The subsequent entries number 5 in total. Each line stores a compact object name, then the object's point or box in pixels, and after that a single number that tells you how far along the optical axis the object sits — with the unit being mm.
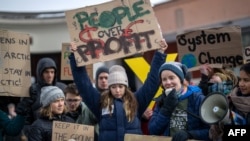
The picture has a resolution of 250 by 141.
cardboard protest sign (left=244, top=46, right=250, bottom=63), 4680
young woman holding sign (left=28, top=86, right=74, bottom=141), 3693
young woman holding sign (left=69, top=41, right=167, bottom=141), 3627
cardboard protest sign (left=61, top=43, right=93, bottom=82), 5324
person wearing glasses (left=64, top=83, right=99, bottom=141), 4191
